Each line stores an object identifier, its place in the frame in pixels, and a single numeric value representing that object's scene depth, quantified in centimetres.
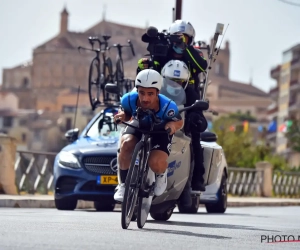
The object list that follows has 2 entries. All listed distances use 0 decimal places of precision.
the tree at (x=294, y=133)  8493
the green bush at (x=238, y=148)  6769
